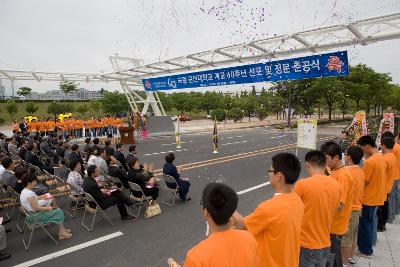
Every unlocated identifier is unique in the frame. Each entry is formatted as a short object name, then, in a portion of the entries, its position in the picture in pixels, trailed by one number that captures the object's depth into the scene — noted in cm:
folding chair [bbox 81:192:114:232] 678
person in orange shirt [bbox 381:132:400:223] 643
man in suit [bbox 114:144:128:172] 1068
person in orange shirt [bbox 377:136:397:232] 544
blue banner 1471
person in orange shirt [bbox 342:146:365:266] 425
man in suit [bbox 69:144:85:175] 1004
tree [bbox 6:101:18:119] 4284
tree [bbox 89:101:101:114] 5581
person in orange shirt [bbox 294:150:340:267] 323
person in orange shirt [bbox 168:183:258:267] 196
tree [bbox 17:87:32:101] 5778
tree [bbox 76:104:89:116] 5212
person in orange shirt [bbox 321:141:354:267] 388
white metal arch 1302
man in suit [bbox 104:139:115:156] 1080
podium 2094
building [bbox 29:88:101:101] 12332
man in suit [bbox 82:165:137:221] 692
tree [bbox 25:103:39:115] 4597
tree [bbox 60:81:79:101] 5462
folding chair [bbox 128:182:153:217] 755
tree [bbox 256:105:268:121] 5316
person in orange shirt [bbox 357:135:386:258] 491
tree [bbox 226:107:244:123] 5175
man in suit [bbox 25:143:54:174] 1009
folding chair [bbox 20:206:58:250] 608
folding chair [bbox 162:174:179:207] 852
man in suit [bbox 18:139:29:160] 1116
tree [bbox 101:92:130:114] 5119
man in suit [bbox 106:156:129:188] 836
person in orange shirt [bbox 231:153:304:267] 255
